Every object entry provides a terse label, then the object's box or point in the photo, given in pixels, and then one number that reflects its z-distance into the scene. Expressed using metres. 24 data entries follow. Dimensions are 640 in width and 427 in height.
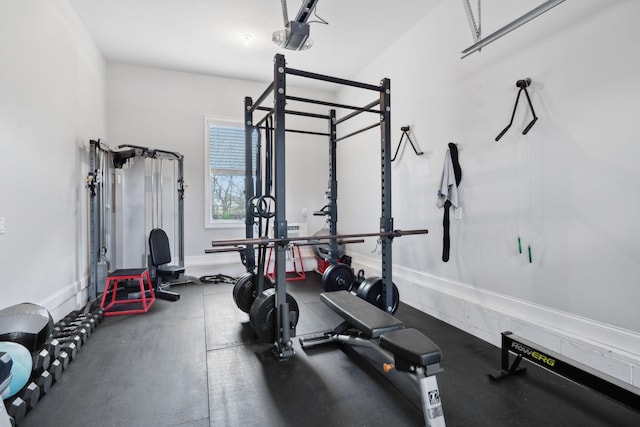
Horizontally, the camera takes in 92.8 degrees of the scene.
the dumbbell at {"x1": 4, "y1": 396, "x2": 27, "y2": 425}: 1.64
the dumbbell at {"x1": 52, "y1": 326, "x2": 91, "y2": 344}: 2.66
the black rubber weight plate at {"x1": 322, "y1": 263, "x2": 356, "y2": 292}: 3.57
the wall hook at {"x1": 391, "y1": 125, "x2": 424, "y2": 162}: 3.63
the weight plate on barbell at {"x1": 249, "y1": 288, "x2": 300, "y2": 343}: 2.54
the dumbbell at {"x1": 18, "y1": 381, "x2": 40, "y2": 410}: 1.77
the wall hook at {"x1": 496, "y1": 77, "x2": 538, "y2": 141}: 2.38
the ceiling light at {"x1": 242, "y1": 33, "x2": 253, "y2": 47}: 3.88
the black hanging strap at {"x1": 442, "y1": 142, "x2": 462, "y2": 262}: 3.08
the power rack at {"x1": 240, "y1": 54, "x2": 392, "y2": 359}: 2.39
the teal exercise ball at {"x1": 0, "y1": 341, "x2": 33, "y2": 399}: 1.68
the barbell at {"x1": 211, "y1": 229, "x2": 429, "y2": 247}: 2.19
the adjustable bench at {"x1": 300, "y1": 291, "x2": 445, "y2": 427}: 1.28
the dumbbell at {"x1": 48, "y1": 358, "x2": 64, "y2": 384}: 2.08
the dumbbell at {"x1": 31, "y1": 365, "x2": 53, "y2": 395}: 1.92
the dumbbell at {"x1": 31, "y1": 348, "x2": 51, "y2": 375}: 1.94
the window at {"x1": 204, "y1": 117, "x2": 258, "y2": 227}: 5.20
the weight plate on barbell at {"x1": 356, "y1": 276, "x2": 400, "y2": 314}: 2.81
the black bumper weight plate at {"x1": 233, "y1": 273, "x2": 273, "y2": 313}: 3.25
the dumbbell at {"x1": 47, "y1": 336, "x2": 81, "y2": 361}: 2.20
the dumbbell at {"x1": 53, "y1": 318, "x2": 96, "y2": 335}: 2.83
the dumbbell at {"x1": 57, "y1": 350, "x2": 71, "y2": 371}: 2.22
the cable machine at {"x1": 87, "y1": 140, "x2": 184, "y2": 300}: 4.16
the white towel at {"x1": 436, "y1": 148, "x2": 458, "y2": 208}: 3.08
